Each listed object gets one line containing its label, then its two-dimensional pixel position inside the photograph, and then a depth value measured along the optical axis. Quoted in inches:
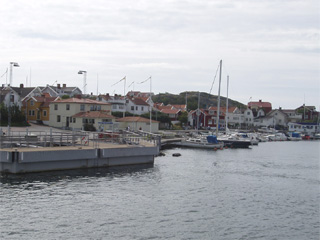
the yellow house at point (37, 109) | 3134.8
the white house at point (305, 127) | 5128.0
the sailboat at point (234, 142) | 3004.4
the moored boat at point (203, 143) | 2720.7
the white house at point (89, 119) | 2800.2
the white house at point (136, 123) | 2989.7
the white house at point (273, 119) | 5639.8
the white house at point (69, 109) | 2924.2
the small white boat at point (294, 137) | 4320.4
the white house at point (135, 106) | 4133.9
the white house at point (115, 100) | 4092.0
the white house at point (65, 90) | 4995.1
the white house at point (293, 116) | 5966.0
